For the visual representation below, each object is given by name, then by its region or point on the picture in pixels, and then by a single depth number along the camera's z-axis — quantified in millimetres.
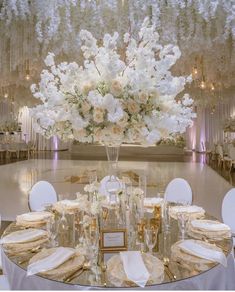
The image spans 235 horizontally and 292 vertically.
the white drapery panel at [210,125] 18078
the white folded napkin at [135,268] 1439
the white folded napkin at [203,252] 1662
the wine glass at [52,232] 1912
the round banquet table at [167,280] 1448
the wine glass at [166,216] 2254
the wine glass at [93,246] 1666
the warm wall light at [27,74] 6849
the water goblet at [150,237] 1751
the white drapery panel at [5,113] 19047
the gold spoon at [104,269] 1453
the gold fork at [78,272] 1481
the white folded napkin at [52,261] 1535
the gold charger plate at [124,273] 1446
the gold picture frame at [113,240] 1726
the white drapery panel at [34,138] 19611
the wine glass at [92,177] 2258
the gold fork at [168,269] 1490
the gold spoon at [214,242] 1842
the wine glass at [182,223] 2066
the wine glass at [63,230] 1948
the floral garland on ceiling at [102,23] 4406
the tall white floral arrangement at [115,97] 1838
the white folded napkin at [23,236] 1929
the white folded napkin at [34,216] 2355
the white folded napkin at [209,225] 2143
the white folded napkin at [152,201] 2772
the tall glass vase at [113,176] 2146
